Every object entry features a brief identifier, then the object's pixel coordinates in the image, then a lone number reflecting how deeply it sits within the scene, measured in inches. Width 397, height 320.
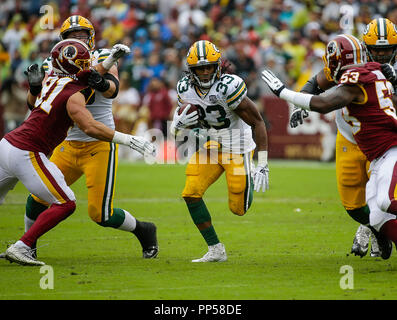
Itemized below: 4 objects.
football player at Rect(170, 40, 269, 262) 514.0
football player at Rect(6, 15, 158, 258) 521.3
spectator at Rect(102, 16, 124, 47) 1535.7
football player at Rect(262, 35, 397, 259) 445.7
